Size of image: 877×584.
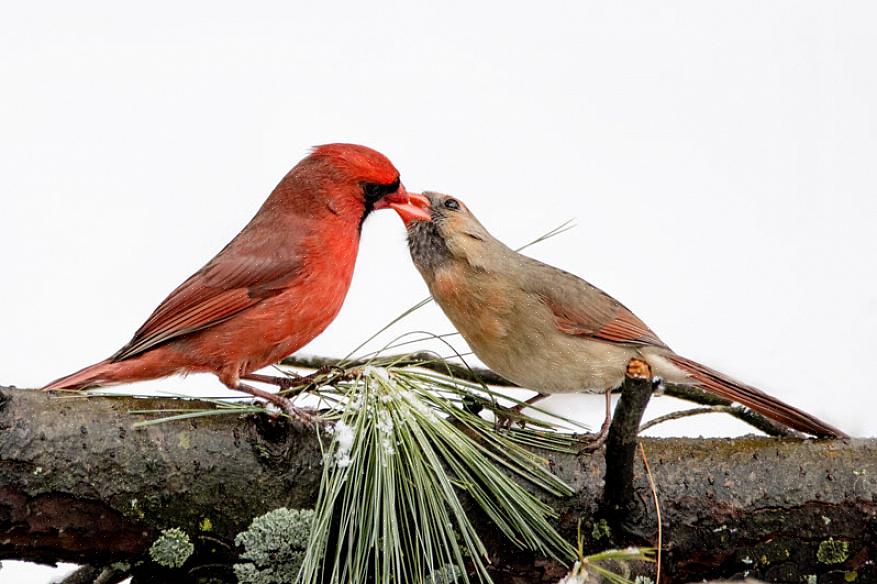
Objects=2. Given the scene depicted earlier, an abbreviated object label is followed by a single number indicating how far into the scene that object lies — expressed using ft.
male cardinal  18.80
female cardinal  18.62
